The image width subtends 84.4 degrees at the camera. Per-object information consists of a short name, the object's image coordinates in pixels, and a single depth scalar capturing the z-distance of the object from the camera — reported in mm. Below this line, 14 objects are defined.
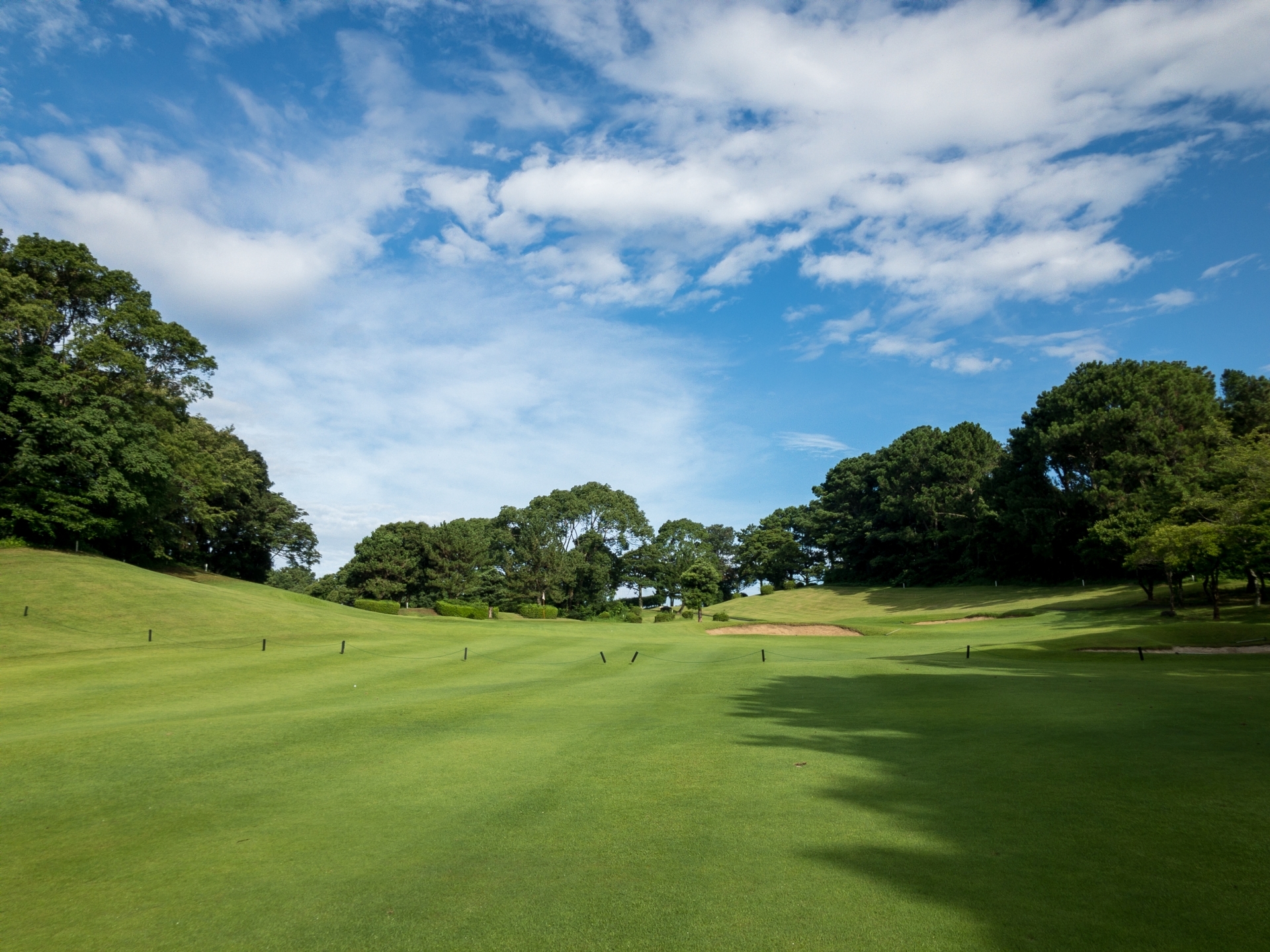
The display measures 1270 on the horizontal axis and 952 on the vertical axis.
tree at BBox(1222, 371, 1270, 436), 49906
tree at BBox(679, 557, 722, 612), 58719
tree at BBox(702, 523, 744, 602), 110688
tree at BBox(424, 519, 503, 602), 71188
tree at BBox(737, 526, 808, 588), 93125
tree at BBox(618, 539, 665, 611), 91688
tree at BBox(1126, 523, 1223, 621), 28781
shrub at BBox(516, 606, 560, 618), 57781
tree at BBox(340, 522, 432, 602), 72250
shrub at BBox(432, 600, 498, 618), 50500
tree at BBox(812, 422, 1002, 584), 73875
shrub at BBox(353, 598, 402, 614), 51000
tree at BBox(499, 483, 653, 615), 74000
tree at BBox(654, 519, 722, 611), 86312
